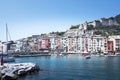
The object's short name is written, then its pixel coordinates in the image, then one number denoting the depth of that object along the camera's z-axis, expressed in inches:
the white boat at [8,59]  1311.6
